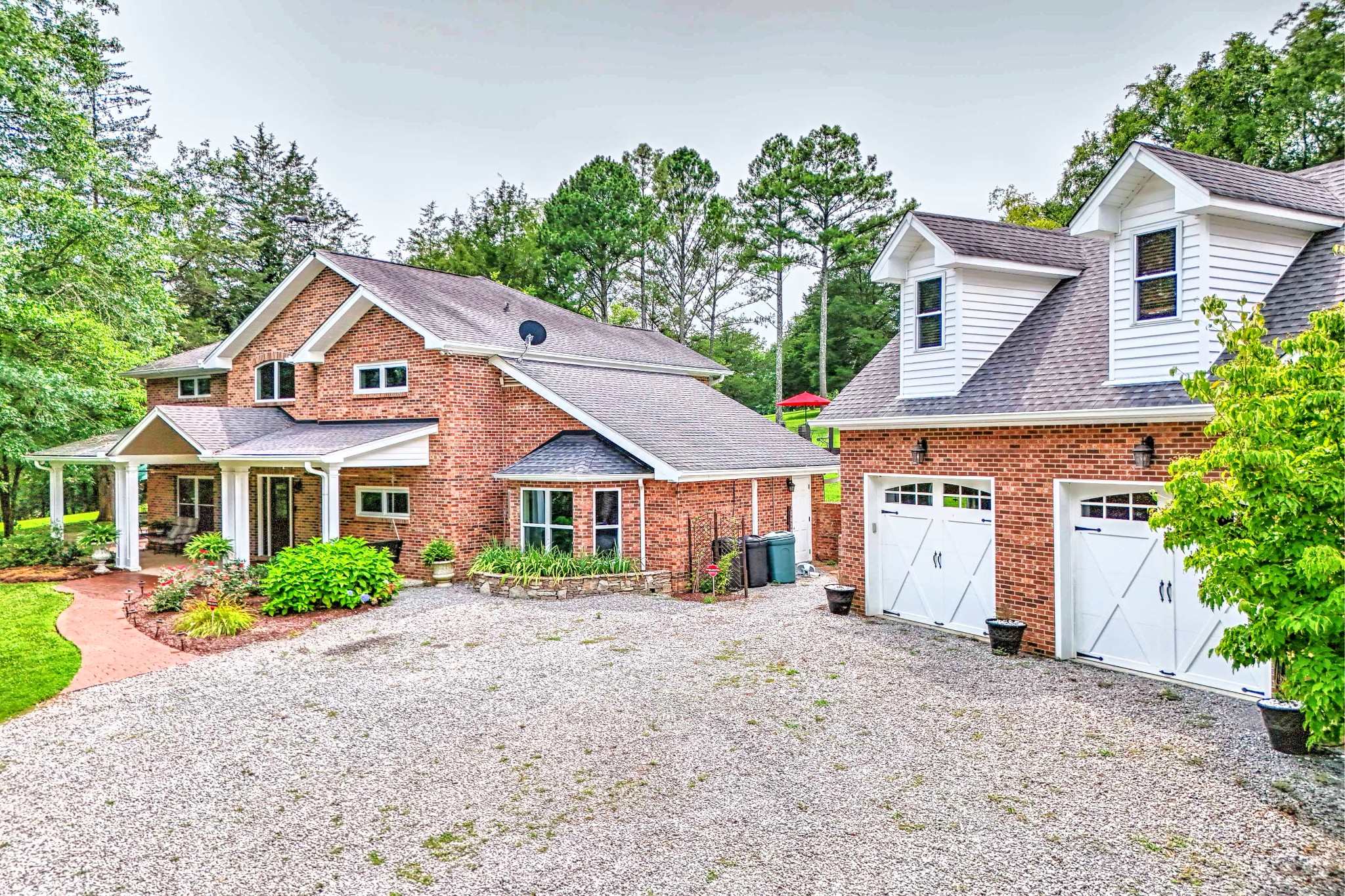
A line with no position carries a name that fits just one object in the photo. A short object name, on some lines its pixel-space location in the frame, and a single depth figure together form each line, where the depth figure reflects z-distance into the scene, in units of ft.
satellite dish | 59.72
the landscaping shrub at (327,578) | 42.86
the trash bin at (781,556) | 52.06
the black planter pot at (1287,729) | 21.54
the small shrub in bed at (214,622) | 37.93
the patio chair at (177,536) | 67.97
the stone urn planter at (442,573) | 51.96
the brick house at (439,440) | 49.75
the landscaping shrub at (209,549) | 51.42
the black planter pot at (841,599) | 41.27
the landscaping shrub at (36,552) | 59.00
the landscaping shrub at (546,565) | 47.96
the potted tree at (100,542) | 57.57
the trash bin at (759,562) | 50.90
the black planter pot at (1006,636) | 32.65
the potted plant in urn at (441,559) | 52.03
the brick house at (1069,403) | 28.25
